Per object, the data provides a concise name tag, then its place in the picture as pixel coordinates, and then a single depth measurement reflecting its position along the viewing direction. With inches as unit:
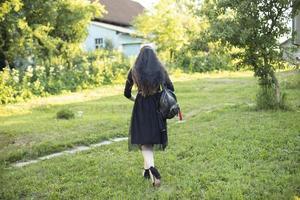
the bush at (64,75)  648.4
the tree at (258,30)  429.4
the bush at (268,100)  442.0
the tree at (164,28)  1070.4
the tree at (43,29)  732.0
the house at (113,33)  1231.5
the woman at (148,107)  239.3
